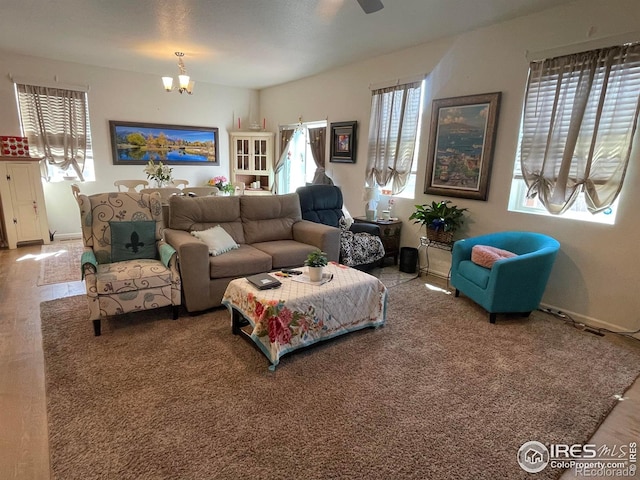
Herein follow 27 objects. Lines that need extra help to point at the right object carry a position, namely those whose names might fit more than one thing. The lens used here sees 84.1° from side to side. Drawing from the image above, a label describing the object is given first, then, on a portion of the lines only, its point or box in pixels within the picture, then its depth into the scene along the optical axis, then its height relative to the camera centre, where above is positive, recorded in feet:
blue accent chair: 9.77 -3.05
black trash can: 14.62 -3.79
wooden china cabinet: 22.97 +0.30
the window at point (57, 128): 17.12 +1.24
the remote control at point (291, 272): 9.40 -2.88
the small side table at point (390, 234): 15.08 -2.93
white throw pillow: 10.84 -2.47
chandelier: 14.87 +3.18
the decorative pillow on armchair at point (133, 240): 10.07 -2.37
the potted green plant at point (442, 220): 13.12 -1.95
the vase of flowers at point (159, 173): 17.21 -0.76
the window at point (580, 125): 9.25 +1.26
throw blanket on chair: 13.55 -3.24
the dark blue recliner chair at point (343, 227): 13.74 -2.64
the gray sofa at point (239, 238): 9.97 -2.58
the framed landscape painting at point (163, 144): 19.56 +0.77
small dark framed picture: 17.13 +1.05
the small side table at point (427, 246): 13.32 -3.01
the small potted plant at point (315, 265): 8.73 -2.47
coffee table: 7.66 -3.41
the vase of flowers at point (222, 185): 19.61 -1.46
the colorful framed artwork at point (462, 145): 12.17 +0.79
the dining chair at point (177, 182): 18.24 -1.22
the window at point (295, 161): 21.04 +0.03
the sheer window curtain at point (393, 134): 14.57 +1.32
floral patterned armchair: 8.87 -2.75
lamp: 15.76 -1.60
